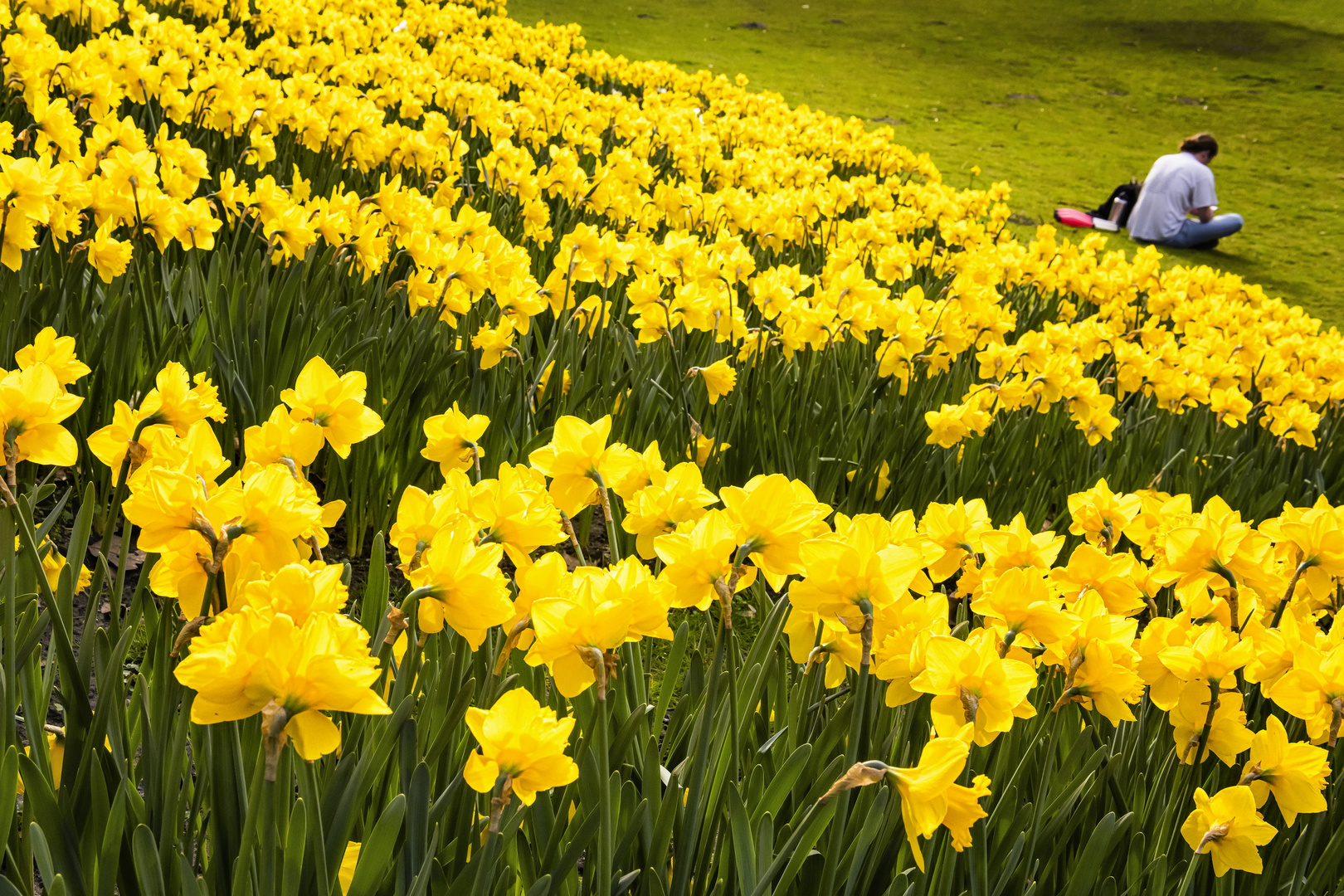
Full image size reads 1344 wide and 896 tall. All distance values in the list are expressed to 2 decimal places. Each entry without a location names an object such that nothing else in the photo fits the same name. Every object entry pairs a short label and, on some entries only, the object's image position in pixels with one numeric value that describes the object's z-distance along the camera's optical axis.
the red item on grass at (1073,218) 11.34
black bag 12.05
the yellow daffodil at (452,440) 1.59
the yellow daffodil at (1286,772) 1.24
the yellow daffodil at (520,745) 0.88
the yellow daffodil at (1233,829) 1.23
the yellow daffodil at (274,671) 0.76
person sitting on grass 11.03
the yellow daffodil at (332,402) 1.30
